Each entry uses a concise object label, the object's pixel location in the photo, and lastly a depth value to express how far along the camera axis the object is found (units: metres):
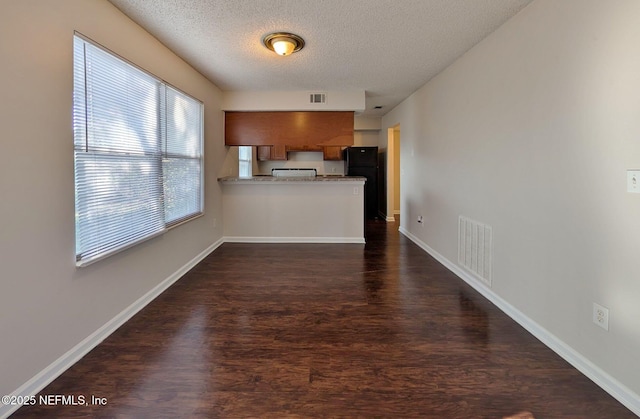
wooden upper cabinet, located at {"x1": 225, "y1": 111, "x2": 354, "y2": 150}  4.86
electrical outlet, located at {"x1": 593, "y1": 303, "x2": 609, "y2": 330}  1.66
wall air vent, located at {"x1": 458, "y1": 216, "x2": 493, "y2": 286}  2.81
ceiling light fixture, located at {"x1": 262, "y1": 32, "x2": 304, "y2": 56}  2.74
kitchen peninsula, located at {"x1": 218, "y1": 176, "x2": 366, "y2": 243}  4.99
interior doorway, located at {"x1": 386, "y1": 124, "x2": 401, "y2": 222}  6.74
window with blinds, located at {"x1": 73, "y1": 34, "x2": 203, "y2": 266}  1.96
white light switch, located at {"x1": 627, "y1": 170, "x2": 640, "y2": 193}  1.48
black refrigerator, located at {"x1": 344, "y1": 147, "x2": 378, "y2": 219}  6.91
